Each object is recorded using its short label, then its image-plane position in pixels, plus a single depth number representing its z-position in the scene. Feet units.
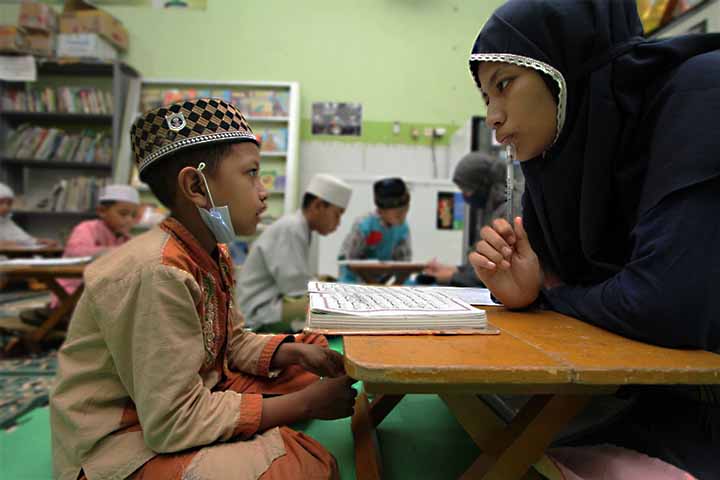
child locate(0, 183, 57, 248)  10.35
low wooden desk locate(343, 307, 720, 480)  1.44
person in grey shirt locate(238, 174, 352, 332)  7.99
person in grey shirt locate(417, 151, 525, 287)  9.00
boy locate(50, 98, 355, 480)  2.21
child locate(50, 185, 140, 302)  9.30
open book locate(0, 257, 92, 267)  7.29
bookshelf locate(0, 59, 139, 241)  13.86
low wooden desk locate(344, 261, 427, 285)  8.68
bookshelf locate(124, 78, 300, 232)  14.01
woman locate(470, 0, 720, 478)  1.91
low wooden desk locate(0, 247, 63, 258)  8.61
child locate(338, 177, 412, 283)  10.93
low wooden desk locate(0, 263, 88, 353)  7.09
